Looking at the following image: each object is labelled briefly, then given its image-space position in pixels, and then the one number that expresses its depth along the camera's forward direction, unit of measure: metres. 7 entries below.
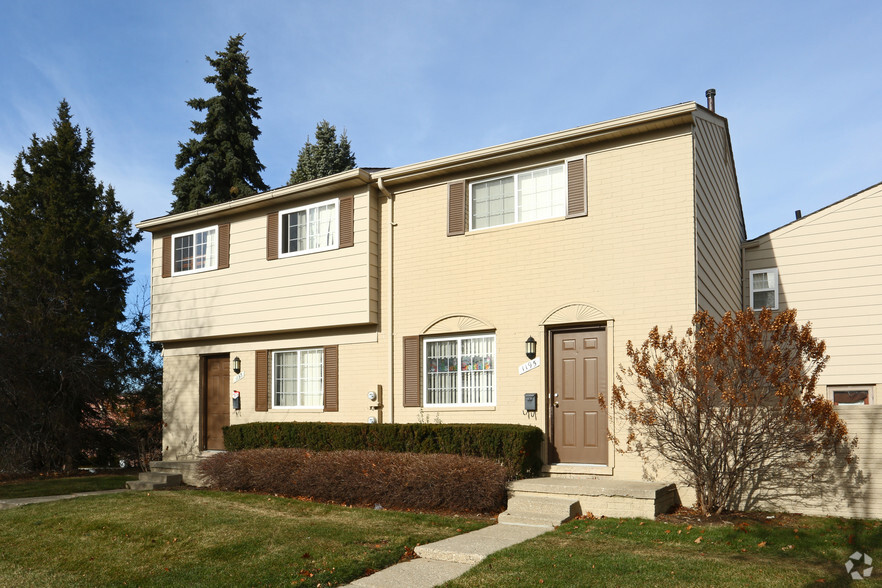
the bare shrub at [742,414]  8.16
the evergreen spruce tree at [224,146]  25.42
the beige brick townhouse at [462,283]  10.04
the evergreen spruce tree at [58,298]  16.14
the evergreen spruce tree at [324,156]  31.66
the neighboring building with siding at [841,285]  11.98
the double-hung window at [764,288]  13.15
